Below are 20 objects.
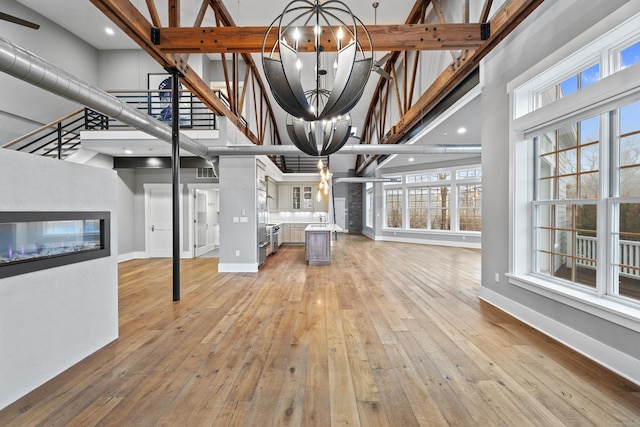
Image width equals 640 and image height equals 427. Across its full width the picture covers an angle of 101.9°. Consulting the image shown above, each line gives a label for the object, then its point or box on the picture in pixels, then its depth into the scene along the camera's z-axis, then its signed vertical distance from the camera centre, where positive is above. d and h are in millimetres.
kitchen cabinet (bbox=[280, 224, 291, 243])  10141 -815
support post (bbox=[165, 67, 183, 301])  3869 +394
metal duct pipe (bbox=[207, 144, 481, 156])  5367 +1332
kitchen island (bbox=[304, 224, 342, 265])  6465 -866
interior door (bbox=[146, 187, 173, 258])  7312 -287
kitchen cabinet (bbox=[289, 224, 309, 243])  10250 -697
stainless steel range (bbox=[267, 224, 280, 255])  7656 -799
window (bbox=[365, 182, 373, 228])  12831 +410
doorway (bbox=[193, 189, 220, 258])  7562 -351
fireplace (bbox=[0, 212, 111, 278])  1866 -218
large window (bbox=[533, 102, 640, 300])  2207 +91
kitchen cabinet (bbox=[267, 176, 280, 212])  9181 +696
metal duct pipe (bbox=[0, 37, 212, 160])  1996 +1189
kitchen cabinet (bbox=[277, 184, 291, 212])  10992 +655
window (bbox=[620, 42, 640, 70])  2066 +1262
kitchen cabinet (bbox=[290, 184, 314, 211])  11055 +613
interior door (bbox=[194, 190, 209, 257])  7725 -345
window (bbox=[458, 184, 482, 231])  8906 +163
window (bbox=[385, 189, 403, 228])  10953 +171
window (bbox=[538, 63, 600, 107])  2418 +1293
